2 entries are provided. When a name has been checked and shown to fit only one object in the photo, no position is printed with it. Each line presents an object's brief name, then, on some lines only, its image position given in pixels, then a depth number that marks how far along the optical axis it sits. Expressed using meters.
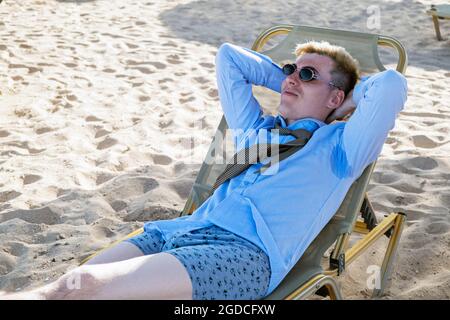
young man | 2.23
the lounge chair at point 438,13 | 7.84
